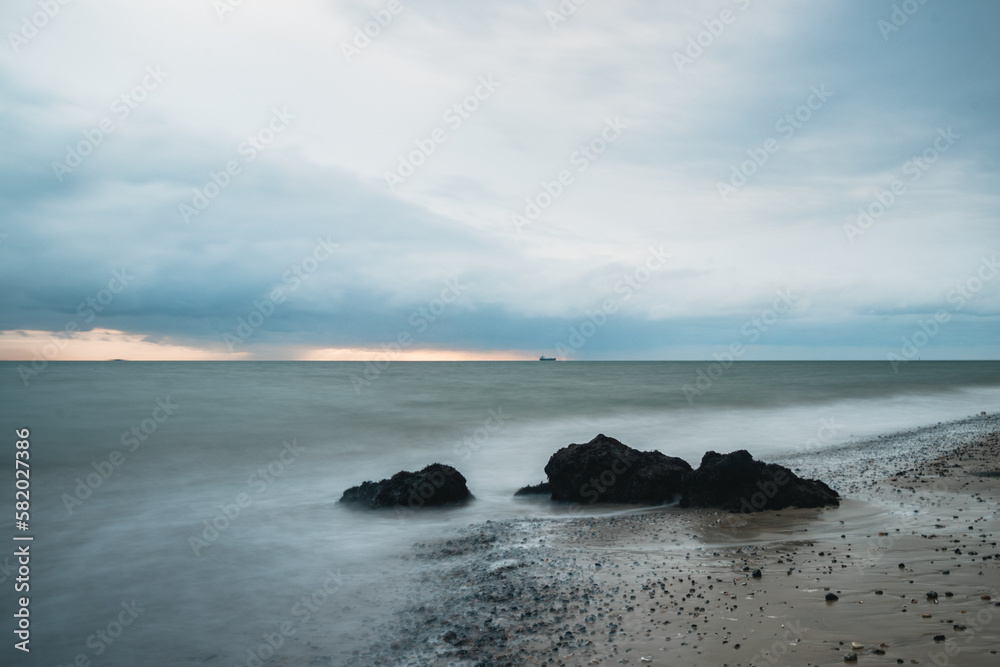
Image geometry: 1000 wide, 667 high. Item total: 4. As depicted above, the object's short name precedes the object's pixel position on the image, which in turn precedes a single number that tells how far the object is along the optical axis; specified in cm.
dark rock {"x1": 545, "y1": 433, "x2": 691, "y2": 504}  1276
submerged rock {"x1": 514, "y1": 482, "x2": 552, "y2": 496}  1421
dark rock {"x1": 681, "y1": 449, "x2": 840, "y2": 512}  1100
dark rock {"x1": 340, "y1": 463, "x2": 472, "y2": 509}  1320
